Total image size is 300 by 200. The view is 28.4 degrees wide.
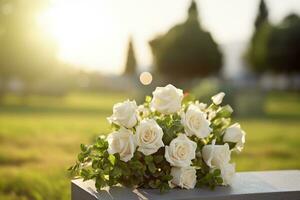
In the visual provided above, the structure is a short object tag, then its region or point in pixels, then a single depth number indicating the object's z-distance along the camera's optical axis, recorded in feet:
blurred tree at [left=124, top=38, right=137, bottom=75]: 140.15
